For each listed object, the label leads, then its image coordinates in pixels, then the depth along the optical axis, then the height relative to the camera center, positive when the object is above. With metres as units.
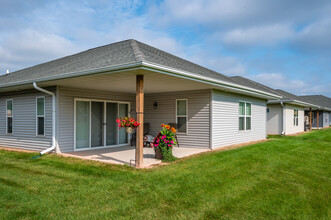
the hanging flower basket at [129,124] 5.74 -0.31
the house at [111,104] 6.51 +0.25
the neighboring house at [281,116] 15.73 -0.31
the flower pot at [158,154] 6.72 -1.19
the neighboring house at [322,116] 26.07 -0.56
